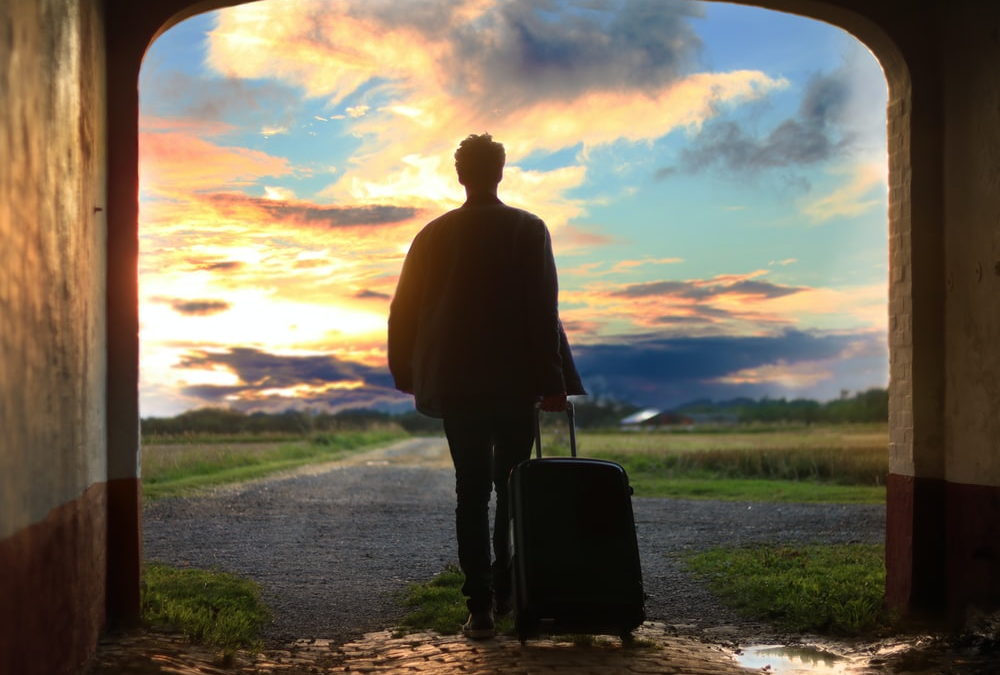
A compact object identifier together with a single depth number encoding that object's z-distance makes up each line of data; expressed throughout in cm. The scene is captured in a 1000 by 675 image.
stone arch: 548
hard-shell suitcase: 470
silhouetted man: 496
